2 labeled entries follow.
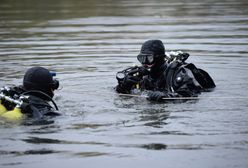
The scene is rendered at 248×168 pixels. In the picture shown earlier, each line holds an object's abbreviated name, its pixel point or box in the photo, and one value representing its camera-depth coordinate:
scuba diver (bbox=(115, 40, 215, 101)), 21.41
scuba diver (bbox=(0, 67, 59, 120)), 18.30
